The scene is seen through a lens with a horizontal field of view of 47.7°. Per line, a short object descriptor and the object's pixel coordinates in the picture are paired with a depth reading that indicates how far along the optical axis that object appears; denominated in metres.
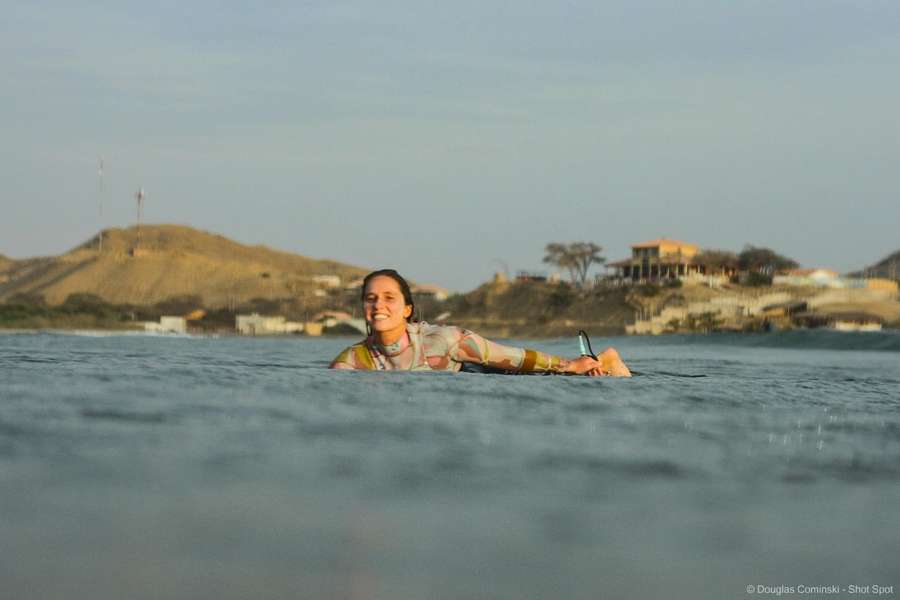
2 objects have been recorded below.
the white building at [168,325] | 74.89
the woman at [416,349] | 6.84
